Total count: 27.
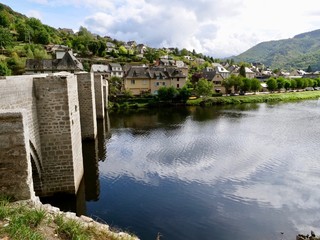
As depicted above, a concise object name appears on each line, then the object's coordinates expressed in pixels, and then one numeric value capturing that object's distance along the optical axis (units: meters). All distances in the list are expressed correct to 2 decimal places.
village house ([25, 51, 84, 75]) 68.31
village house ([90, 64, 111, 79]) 83.36
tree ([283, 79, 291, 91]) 93.41
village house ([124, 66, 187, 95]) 71.50
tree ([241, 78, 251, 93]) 81.36
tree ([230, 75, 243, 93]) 79.50
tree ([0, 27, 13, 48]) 92.88
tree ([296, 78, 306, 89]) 97.88
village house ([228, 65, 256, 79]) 114.60
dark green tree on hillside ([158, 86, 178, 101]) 64.62
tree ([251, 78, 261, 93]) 82.93
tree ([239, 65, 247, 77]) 103.88
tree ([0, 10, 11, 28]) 125.12
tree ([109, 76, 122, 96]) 69.19
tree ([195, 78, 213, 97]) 68.19
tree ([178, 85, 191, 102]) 65.88
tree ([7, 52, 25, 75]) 74.62
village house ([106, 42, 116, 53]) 129.23
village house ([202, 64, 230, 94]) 83.38
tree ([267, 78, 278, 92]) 89.69
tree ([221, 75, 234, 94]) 79.88
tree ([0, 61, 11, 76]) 59.12
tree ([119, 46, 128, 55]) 123.70
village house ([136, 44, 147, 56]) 146.23
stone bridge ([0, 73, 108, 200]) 12.95
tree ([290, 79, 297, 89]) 95.53
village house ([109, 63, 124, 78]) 86.12
